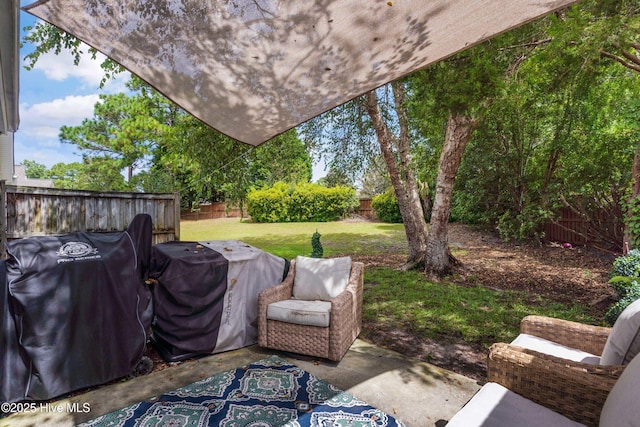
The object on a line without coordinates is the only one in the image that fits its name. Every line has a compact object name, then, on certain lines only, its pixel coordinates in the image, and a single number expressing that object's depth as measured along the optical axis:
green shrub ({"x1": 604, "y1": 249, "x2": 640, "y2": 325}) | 3.22
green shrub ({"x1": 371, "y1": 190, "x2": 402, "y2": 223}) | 17.03
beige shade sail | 1.67
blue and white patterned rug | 2.11
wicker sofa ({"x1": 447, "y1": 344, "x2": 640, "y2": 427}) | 1.33
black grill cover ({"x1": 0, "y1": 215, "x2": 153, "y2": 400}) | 2.28
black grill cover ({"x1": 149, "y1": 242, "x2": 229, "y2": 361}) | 2.95
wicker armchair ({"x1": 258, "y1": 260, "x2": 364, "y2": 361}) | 2.89
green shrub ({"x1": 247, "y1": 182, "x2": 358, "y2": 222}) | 18.30
